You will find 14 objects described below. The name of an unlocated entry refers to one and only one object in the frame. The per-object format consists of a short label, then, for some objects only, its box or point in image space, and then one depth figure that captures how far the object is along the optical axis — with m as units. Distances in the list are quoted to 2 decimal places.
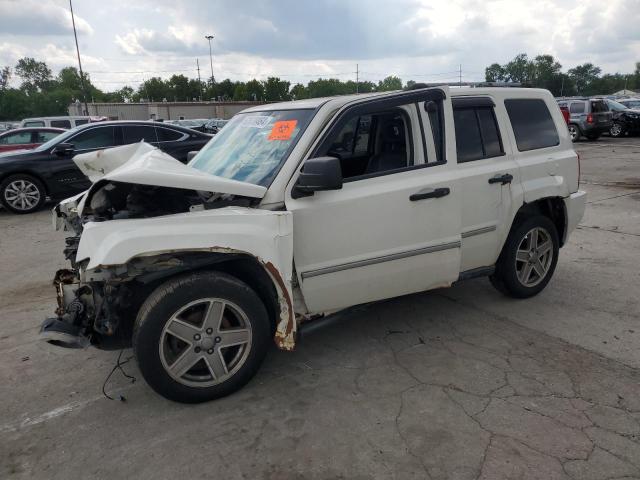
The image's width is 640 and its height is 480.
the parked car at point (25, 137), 12.53
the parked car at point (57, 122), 15.70
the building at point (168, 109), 57.66
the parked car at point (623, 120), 21.19
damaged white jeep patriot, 2.90
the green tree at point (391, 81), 129.00
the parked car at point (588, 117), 20.22
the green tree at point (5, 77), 99.12
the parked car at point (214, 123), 23.39
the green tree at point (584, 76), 112.14
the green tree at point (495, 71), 118.39
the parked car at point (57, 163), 9.42
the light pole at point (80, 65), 38.67
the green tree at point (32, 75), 118.50
